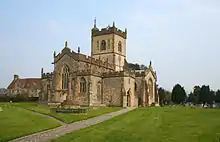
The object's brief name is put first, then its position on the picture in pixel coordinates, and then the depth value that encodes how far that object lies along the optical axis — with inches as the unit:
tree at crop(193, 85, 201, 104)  2984.3
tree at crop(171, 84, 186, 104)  2730.8
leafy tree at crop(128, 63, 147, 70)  2379.5
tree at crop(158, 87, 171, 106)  2790.9
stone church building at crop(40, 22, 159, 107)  1600.0
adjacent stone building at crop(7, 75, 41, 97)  2904.9
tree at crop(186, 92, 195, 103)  3124.4
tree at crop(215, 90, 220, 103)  2980.6
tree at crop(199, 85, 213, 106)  2838.6
